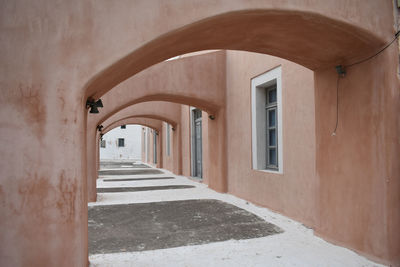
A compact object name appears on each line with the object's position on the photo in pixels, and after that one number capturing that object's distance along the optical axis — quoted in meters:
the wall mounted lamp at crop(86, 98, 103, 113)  3.46
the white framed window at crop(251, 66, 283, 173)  7.03
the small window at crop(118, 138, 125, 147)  36.09
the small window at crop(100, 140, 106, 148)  35.34
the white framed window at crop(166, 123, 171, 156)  18.25
